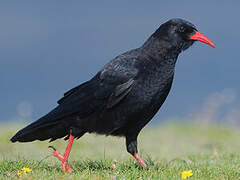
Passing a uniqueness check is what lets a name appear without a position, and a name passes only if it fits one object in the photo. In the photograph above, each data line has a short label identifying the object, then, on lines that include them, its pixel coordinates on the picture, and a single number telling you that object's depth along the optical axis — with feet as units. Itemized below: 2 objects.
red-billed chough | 34.86
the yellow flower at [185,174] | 30.04
